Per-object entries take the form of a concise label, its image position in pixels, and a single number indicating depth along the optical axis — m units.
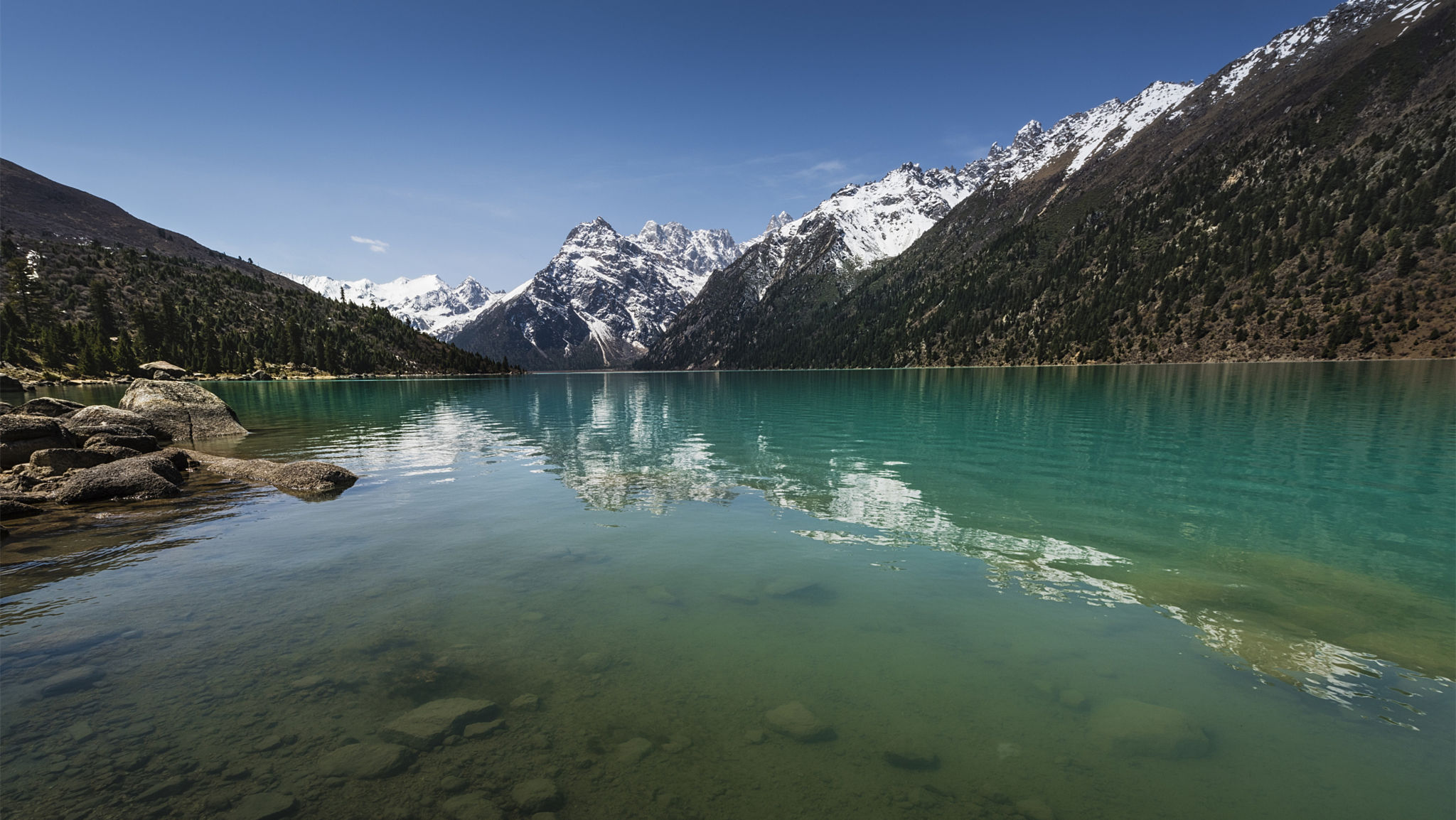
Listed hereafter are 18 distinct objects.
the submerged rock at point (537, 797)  5.87
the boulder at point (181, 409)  40.50
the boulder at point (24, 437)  24.72
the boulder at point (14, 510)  18.41
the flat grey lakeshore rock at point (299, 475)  23.52
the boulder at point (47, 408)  27.98
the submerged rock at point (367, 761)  6.43
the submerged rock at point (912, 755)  6.64
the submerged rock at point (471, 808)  5.71
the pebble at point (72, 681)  8.26
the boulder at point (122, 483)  20.89
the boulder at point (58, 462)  23.11
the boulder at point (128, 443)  26.86
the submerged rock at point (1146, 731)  6.90
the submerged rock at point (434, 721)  7.07
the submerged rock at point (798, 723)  7.27
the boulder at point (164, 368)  93.43
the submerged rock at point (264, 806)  5.69
